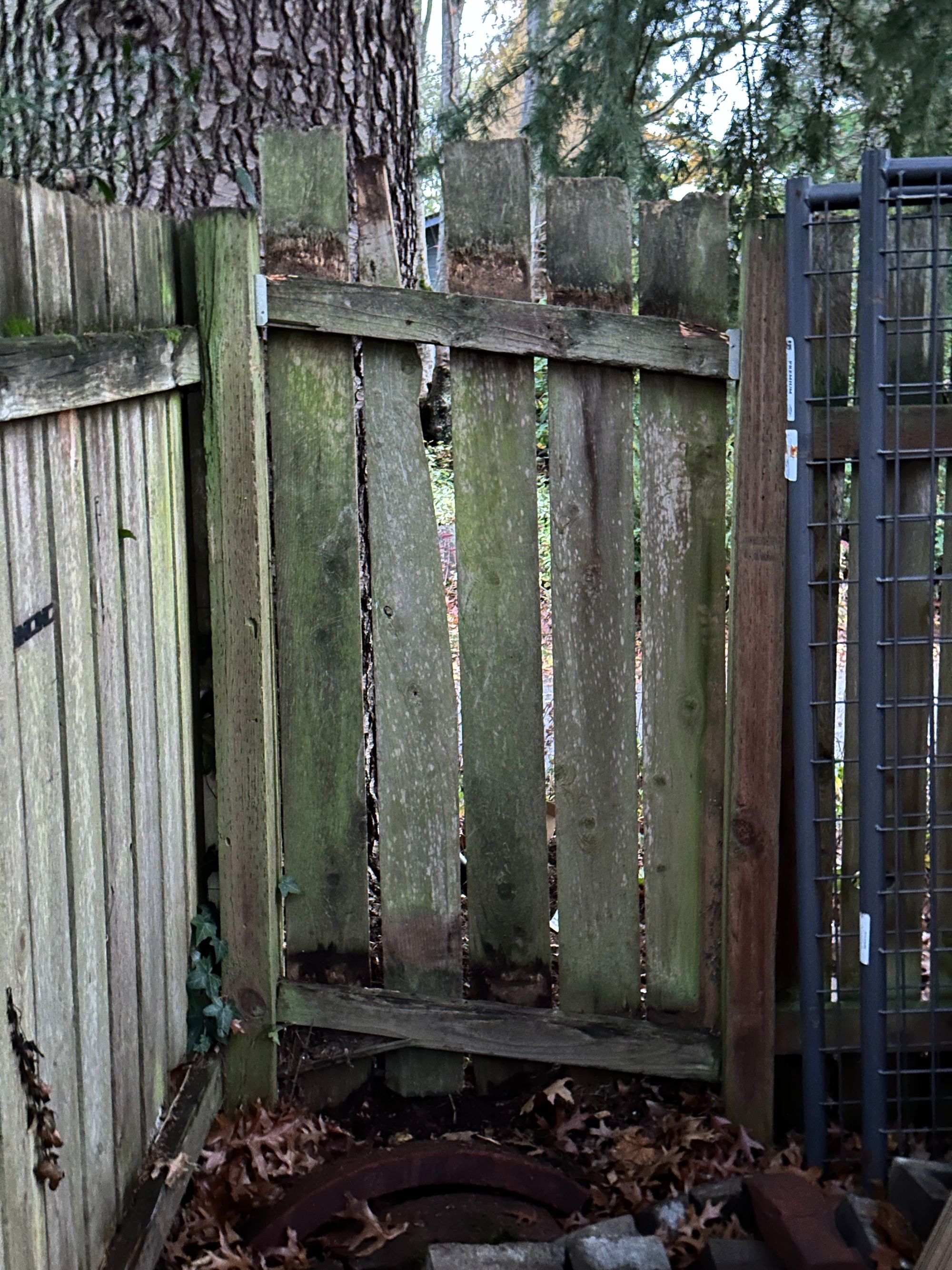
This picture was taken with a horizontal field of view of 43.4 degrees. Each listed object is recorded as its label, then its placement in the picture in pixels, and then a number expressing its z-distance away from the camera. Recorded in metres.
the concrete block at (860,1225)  2.24
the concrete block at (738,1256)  2.30
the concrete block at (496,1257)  2.27
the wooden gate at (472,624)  2.67
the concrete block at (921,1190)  2.29
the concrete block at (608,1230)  2.36
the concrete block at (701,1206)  2.48
